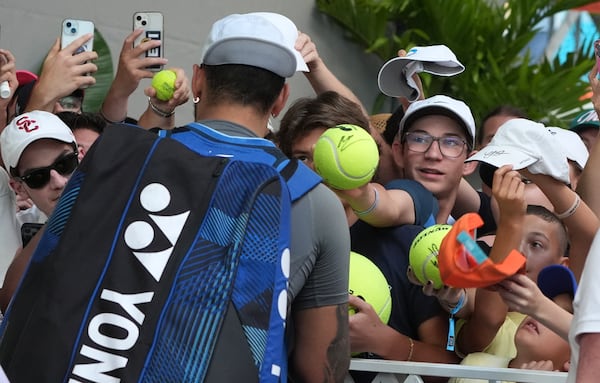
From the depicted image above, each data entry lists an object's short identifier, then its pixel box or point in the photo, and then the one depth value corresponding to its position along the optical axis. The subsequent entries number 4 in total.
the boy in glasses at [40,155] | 7.03
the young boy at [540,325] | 5.15
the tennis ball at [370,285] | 6.46
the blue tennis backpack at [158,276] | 4.32
